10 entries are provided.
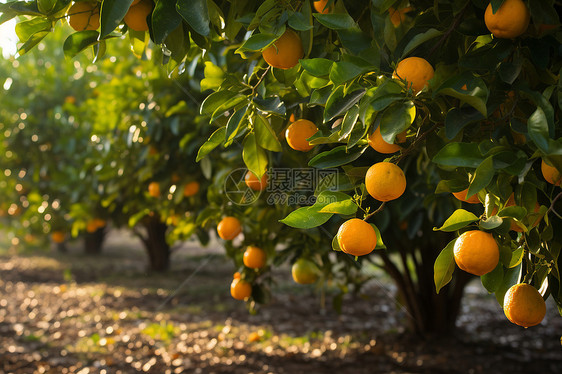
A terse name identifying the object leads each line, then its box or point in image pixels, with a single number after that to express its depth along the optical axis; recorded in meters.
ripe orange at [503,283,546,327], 2.53
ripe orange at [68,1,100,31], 2.68
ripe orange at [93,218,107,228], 6.86
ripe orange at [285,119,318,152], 2.73
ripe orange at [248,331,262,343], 5.97
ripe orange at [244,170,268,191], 3.08
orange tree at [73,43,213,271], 4.36
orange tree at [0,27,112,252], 8.38
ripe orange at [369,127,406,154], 2.54
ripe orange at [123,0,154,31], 2.64
